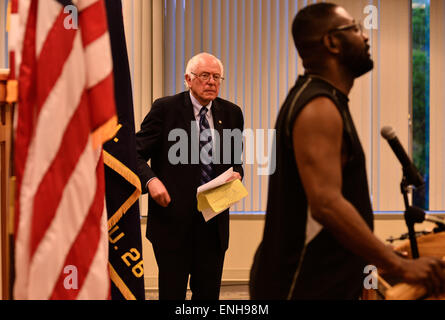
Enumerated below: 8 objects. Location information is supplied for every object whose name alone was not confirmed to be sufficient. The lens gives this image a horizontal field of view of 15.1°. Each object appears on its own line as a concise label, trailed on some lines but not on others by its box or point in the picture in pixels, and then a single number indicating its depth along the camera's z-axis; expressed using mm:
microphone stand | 6165
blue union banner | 6635
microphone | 6202
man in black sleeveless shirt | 5520
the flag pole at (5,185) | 6185
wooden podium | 6256
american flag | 5789
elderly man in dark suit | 7255
